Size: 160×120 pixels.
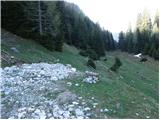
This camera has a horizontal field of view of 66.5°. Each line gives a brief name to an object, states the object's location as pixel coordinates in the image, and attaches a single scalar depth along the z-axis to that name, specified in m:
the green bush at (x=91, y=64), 14.15
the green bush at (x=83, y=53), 18.83
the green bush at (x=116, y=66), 15.94
